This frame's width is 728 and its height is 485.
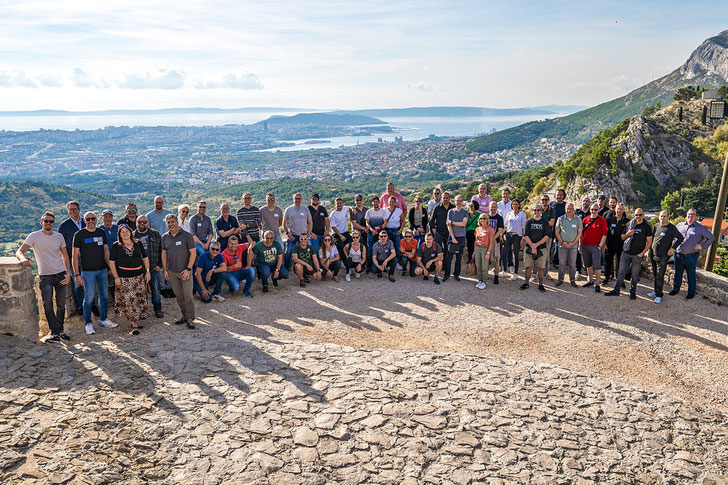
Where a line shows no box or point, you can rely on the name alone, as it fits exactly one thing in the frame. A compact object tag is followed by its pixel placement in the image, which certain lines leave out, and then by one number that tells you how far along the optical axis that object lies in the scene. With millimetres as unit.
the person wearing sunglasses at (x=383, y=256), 10602
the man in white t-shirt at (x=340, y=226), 11070
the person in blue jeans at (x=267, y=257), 9766
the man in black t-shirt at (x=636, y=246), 9172
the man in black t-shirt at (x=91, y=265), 7301
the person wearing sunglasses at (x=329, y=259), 10547
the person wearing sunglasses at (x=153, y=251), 7840
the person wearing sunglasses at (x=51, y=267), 6938
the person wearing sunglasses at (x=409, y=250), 10531
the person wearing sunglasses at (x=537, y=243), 9773
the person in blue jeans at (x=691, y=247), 8844
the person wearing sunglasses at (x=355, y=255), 10680
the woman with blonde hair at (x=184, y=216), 9516
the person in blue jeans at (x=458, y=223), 10359
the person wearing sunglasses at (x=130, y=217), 8601
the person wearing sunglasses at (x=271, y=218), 10578
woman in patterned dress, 7418
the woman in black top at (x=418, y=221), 10844
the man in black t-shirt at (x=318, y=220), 10922
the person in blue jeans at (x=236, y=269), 9391
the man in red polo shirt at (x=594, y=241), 9609
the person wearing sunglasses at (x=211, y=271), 9148
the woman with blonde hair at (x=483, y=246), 9859
